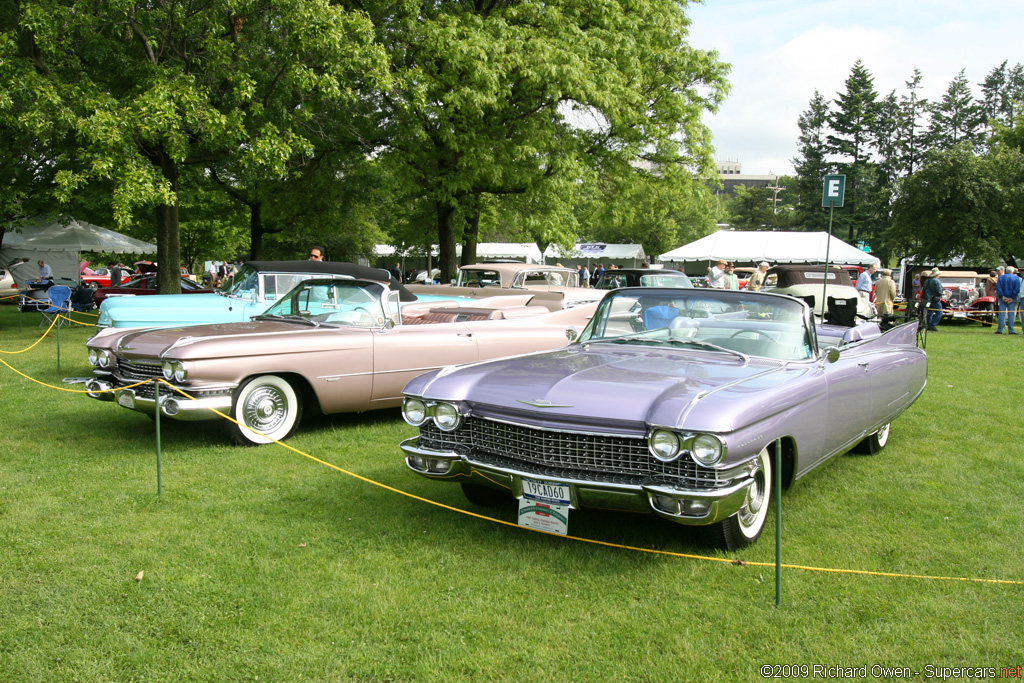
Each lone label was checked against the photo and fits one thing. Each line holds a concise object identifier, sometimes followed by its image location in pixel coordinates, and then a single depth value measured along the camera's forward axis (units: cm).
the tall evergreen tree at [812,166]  6350
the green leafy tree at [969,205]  3306
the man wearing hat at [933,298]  1867
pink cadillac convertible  622
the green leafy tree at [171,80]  1382
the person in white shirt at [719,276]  1617
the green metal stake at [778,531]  347
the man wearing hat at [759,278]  1497
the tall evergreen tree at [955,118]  6288
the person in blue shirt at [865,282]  1970
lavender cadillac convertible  371
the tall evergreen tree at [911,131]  6388
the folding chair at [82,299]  1873
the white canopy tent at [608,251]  4900
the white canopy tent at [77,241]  2492
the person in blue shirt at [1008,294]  1898
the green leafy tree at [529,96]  1627
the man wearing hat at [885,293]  1716
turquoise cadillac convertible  1048
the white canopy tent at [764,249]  3012
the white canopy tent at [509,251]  4481
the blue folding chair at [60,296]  1809
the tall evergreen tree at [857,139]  6309
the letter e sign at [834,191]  912
